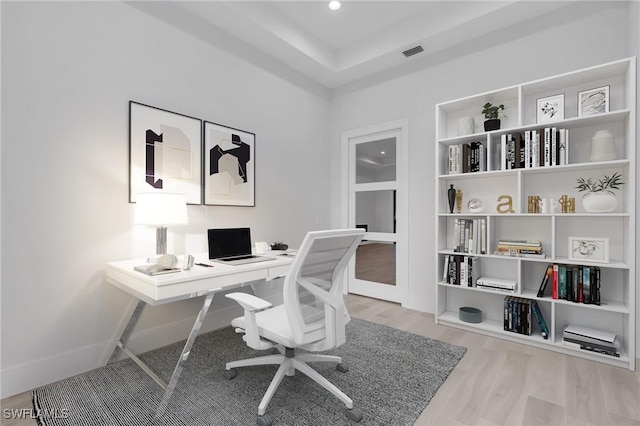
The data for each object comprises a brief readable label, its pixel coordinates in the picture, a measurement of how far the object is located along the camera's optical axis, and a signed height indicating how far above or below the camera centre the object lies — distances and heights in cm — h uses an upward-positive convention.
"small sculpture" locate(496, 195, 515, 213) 282 +8
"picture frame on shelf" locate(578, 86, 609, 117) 232 +89
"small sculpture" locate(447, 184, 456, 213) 306 +16
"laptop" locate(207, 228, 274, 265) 238 -29
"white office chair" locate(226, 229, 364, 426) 156 -53
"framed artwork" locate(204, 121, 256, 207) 283 +46
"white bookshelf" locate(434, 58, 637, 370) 224 +0
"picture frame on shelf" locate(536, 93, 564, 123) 251 +90
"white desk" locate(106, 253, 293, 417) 169 -46
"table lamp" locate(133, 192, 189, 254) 205 +2
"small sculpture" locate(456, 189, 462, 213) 311 +12
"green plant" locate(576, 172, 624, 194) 236 +24
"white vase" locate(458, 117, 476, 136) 298 +87
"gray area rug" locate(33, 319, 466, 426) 162 -112
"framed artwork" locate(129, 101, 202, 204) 235 +50
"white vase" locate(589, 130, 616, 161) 229 +52
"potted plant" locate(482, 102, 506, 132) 278 +93
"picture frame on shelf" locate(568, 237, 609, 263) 230 -29
